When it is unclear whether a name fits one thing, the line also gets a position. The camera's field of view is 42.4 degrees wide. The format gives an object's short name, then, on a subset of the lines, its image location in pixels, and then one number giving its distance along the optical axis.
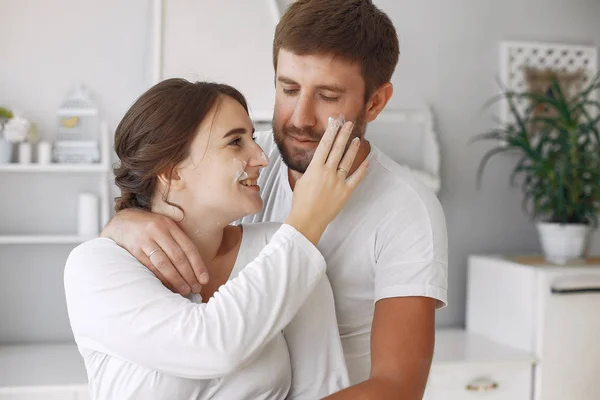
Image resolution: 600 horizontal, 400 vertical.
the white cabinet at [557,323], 3.12
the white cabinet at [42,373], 2.57
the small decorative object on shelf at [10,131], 2.94
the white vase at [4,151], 2.94
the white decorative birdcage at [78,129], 3.04
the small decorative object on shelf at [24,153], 2.97
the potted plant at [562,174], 3.33
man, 1.44
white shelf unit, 2.92
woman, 1.17
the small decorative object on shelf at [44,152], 2.98
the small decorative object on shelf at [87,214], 3.03
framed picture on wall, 3.64
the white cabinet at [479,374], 2.99
